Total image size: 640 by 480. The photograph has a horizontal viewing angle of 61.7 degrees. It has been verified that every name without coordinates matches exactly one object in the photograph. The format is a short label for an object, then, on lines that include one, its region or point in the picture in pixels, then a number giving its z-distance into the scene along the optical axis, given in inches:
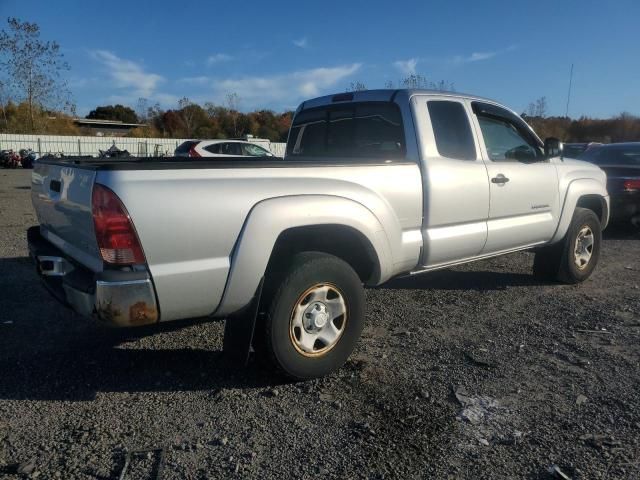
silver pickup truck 112.8
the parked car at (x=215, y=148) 701.1
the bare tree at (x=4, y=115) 2058.3
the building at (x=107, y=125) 3336.6
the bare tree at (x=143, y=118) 3073.8
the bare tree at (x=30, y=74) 1872.5
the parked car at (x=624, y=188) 346.3
